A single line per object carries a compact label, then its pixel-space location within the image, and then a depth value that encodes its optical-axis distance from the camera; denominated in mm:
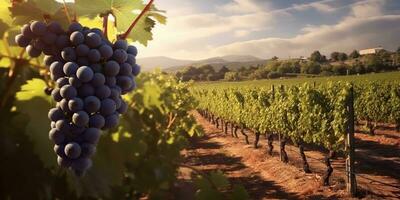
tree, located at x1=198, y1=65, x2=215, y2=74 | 105094
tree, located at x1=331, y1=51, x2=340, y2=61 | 112750
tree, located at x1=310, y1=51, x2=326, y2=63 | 108981
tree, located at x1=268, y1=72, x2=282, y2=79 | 85500
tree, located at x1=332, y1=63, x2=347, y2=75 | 81869
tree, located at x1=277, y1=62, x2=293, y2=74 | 89812
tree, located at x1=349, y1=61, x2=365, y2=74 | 78525
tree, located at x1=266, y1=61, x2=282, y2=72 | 93156
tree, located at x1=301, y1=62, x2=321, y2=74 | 88206
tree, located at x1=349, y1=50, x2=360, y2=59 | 113188
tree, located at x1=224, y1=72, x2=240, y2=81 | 87500
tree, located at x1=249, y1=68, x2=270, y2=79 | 88312
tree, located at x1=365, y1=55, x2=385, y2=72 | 77875
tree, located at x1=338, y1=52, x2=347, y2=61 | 110488
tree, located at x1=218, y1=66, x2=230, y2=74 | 106212
